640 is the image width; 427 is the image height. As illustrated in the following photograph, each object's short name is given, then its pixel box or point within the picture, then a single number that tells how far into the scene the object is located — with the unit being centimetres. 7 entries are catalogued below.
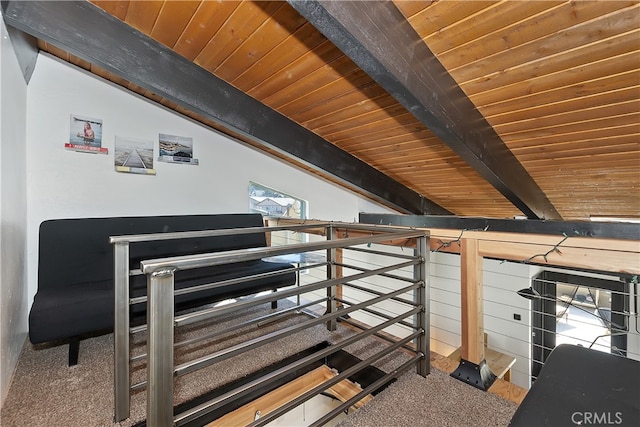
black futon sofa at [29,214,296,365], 158
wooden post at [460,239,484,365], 154
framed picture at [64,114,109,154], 235
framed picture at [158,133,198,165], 279
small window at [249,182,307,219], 349
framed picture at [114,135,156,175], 256
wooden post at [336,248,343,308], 216
